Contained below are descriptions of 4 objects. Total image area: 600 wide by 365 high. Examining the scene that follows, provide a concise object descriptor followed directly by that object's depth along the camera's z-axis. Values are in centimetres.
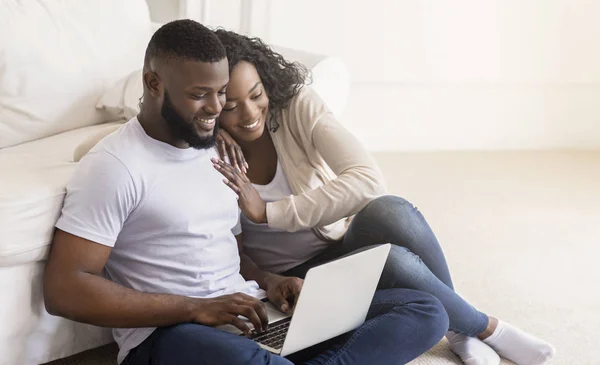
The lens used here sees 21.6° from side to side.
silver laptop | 294
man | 293
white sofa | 304
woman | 328
